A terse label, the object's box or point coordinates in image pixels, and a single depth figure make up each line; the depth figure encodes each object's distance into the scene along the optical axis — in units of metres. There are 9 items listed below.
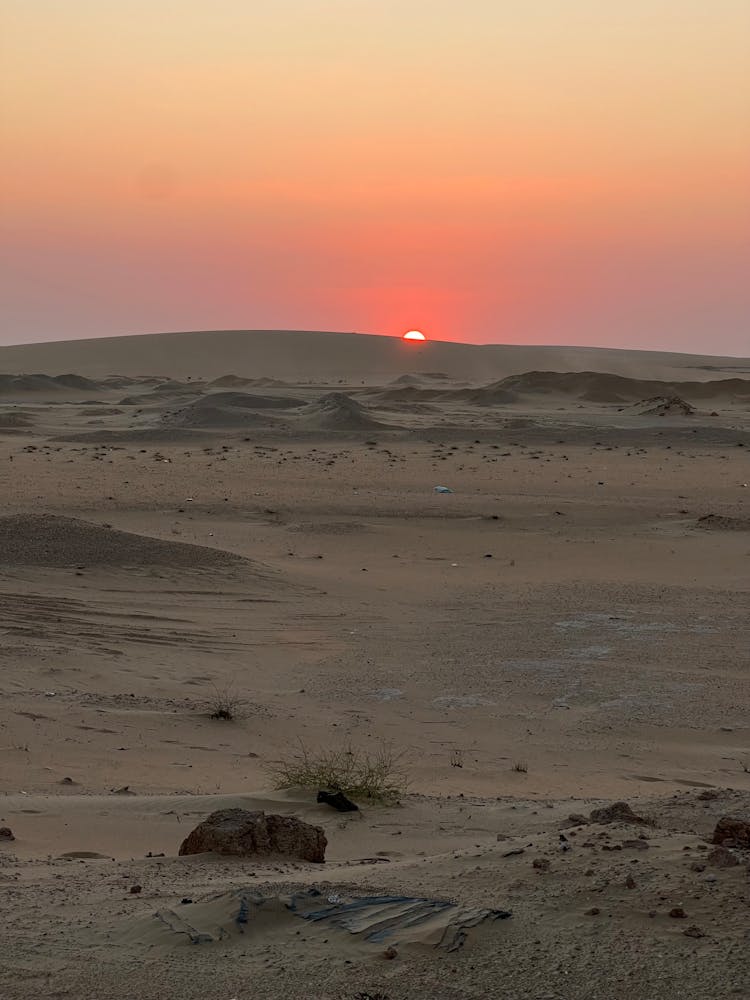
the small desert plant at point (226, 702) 16.51
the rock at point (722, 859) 8.48
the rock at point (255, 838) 10.20
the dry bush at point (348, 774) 12.44
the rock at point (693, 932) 7.68
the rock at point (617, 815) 10.46
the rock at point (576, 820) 10.69
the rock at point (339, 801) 12.06
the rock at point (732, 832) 9.17
